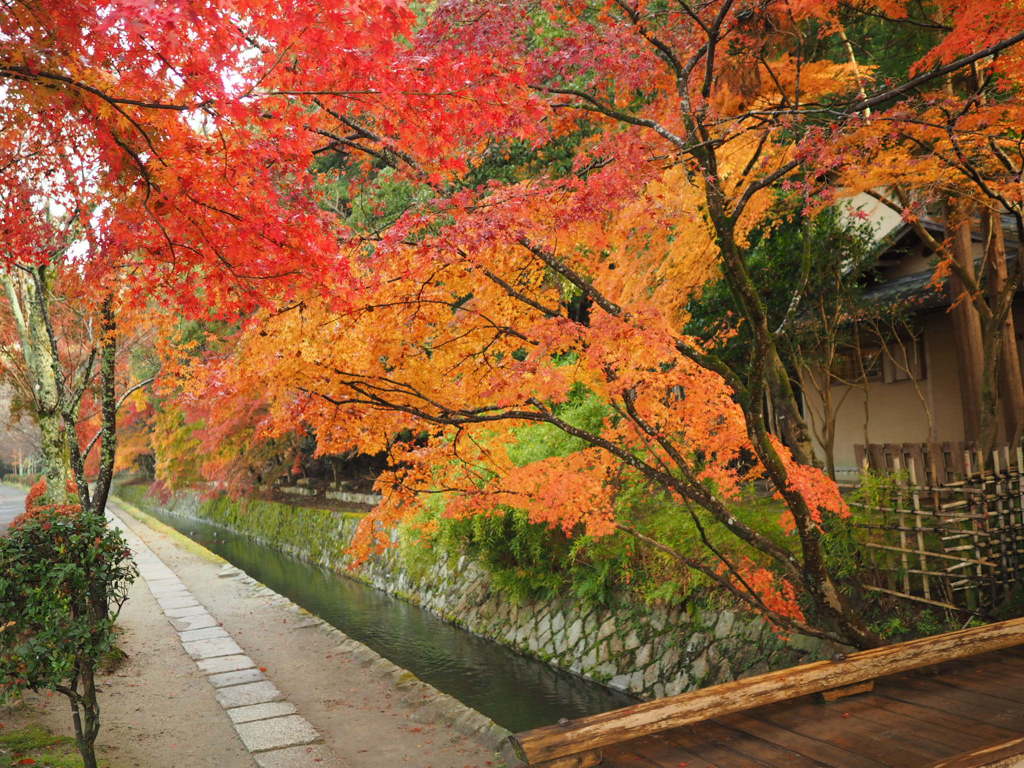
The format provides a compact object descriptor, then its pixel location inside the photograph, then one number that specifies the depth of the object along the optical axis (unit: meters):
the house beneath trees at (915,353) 10.23
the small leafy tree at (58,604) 4.54
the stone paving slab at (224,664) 8.05
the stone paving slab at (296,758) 5.54
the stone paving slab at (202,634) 9.38
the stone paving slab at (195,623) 9.98
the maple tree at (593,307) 6.14
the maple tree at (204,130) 4.02
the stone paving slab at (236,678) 7.58
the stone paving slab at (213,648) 8.63
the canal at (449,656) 9.33
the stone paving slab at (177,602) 11.24
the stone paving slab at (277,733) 5.93
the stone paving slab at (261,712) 6.56
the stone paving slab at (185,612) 10.70
